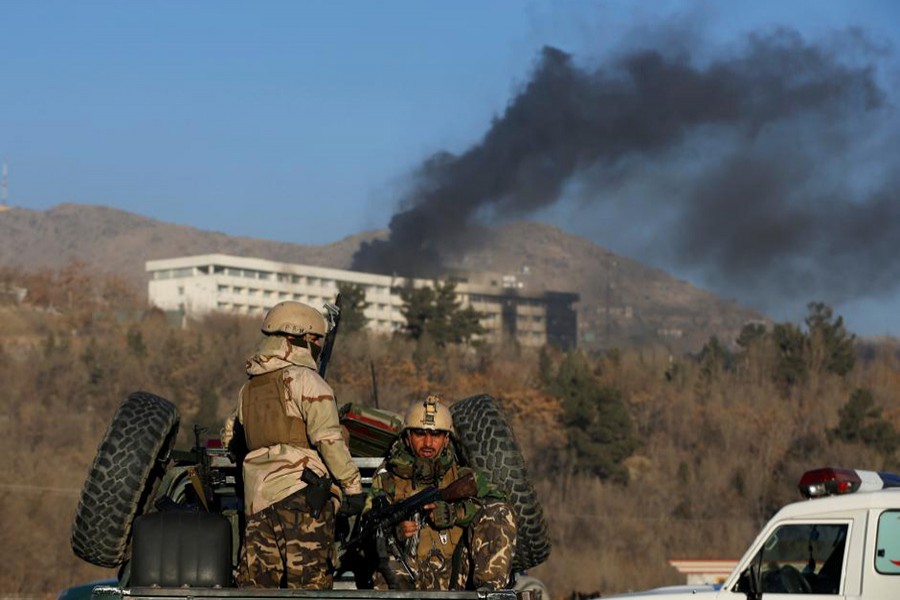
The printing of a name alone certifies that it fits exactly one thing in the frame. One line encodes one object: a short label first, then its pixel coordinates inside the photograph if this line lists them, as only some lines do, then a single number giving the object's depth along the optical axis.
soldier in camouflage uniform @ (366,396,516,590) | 15.78
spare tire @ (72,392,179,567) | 17.90
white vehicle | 18.36
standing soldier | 15.14
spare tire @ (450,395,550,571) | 18.23
